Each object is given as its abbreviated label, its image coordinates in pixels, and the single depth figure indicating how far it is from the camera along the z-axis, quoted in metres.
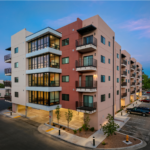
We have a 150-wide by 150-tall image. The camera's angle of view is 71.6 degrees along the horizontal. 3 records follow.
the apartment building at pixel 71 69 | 16.52
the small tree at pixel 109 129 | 13.21
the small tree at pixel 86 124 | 15.18
